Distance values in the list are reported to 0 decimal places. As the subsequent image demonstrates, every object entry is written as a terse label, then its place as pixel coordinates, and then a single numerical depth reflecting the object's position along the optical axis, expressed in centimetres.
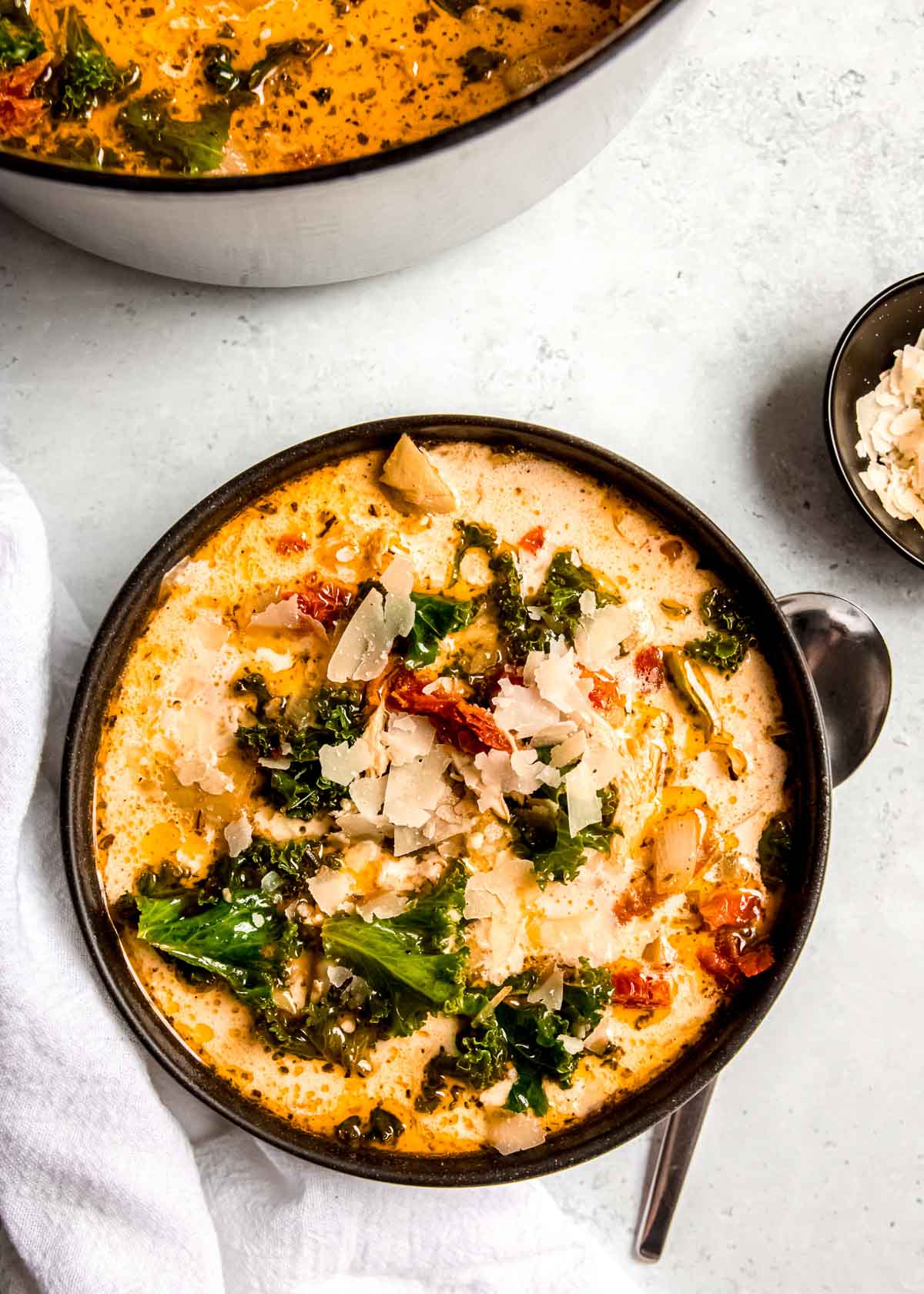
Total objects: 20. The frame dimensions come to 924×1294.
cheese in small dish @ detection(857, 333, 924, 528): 73
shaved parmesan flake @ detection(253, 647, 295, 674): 70
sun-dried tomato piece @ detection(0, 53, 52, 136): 66
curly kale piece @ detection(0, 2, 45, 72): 66
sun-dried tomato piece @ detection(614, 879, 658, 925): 70
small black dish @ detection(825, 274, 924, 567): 72
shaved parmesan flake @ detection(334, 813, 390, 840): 69
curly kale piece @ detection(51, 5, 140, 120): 66
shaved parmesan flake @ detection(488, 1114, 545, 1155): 69
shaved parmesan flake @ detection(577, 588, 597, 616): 70
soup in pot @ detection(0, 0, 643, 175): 66
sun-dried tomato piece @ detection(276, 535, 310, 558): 70
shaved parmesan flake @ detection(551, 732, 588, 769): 69
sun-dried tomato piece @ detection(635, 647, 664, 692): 70
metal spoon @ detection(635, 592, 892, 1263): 73
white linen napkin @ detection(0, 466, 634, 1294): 70
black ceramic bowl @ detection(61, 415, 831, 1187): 68
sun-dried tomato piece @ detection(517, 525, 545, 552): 70
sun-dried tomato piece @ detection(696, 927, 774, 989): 70
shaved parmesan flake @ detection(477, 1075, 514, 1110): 70
